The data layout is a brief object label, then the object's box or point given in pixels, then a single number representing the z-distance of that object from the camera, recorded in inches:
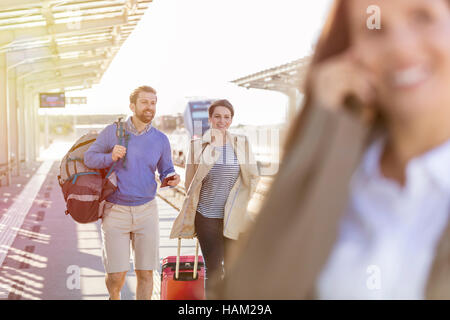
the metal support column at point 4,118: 628.1
